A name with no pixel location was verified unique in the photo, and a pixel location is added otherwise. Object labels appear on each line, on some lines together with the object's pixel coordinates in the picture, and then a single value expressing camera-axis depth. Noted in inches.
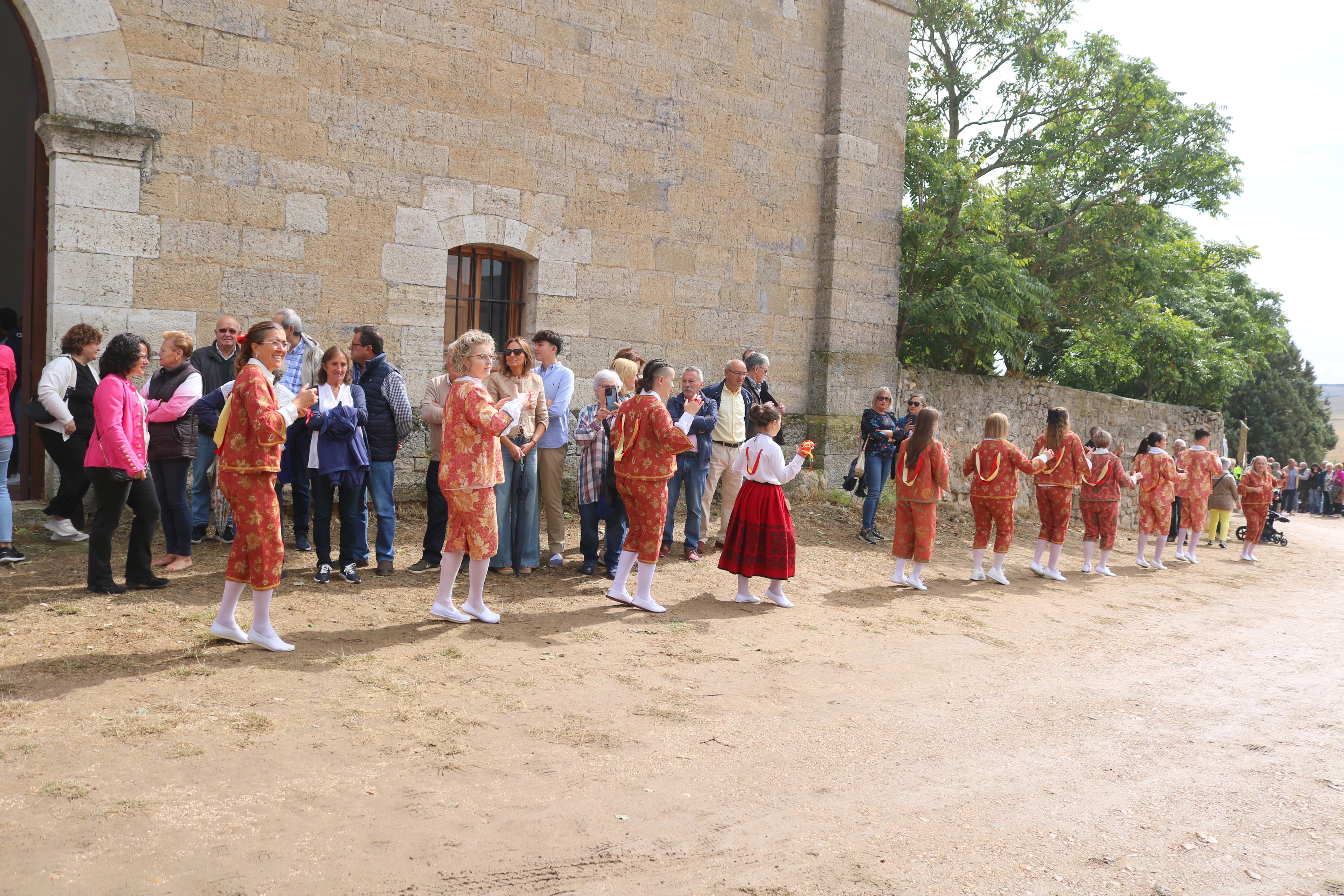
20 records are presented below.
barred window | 357.4
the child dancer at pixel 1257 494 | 507.8
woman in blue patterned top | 386.9
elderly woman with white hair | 274.8
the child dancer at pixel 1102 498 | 388.8
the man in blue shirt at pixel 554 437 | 273.1
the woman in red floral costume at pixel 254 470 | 186.5
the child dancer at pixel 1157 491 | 434.6
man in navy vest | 255.8
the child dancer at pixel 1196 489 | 472.1
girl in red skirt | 268.1
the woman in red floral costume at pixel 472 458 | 214.4
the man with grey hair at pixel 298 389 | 253.1
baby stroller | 599.2
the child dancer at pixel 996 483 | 331.9
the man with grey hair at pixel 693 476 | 305.1
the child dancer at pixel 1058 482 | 364.2
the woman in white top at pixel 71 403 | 243.8
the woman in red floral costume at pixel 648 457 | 243.1
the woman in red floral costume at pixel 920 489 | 316.8
